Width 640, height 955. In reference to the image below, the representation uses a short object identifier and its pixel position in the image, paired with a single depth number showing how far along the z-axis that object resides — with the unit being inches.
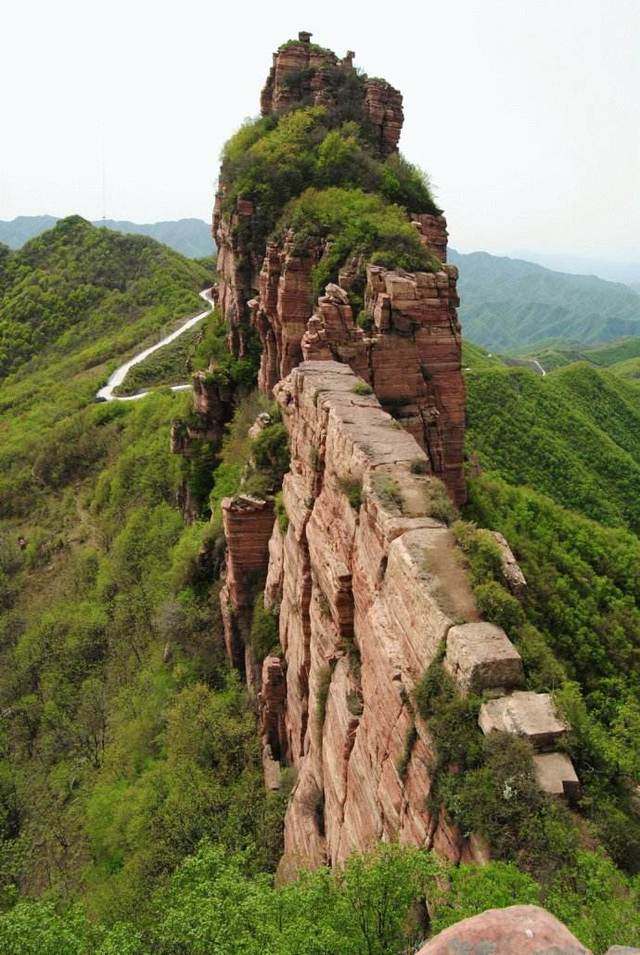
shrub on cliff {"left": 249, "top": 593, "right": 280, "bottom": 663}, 938.7
